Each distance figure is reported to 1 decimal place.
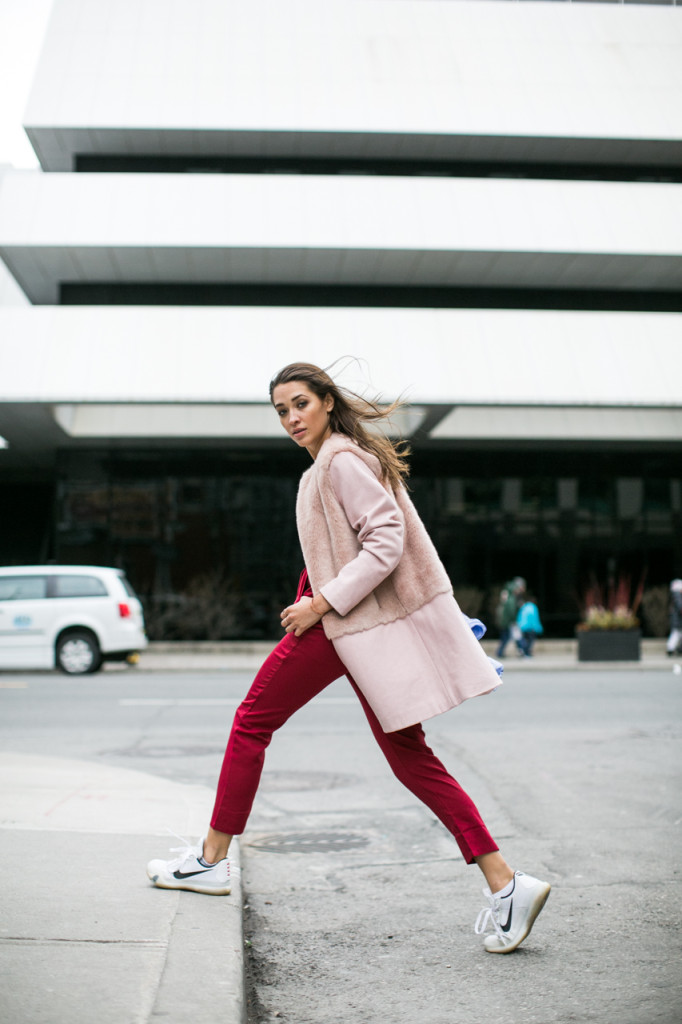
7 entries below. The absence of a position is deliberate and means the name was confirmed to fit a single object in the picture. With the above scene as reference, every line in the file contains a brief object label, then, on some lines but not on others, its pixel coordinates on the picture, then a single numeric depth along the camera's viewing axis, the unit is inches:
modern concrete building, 787.4
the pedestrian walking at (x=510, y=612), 745.0
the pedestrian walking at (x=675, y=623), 752.3
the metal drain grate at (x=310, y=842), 176.9
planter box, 712.4
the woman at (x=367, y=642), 114.7
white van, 594.5
